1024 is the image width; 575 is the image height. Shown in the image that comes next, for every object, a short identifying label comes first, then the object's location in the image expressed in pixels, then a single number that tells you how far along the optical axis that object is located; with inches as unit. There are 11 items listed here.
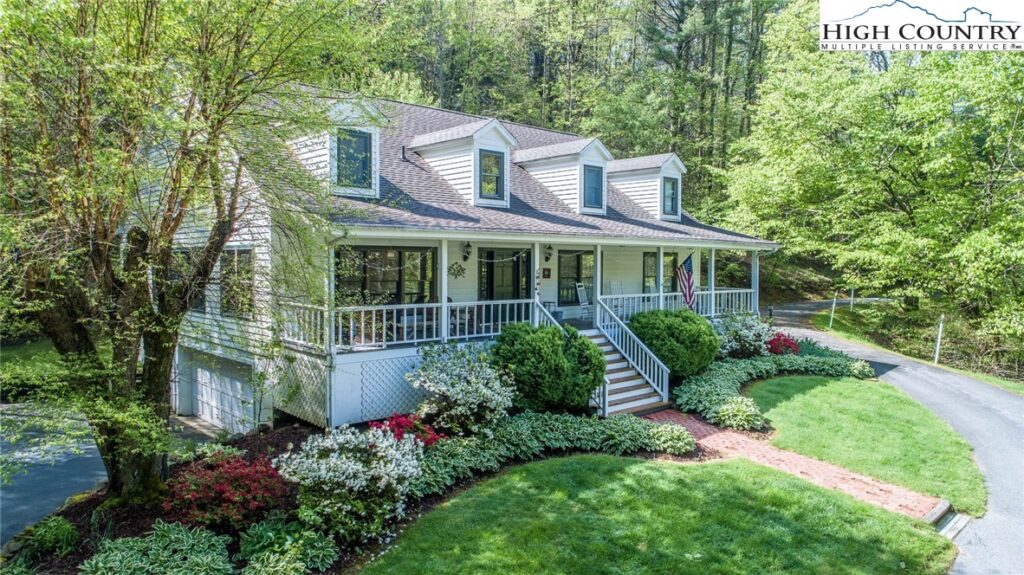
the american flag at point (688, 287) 692.7
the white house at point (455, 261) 402.3
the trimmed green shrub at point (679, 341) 545.3
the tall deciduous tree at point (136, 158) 243.9
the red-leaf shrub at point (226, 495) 280.5
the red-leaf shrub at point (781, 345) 672.4
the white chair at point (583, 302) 660.1
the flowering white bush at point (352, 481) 276.2
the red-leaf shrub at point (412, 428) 357.1
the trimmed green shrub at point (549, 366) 431.8
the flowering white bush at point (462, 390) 384.2
